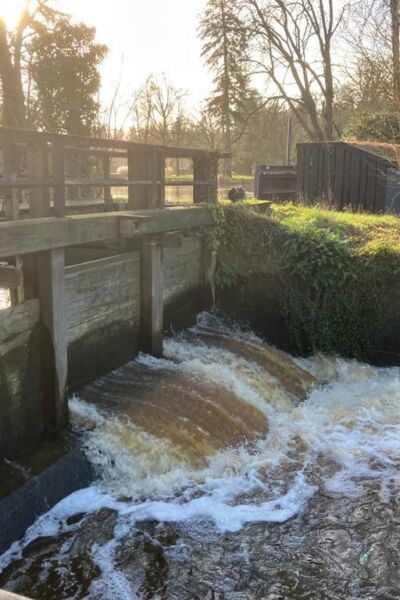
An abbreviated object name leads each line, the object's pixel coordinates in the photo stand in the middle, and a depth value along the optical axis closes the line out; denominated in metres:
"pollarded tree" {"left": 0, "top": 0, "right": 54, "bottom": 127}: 16.41
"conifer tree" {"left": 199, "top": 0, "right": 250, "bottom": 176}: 27.59
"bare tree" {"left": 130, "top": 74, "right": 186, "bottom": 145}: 27.89
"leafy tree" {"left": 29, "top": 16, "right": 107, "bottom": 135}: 17.22
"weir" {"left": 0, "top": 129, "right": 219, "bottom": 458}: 5.75
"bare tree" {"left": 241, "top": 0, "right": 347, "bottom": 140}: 23.52
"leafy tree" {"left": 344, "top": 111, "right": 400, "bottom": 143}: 17.78
